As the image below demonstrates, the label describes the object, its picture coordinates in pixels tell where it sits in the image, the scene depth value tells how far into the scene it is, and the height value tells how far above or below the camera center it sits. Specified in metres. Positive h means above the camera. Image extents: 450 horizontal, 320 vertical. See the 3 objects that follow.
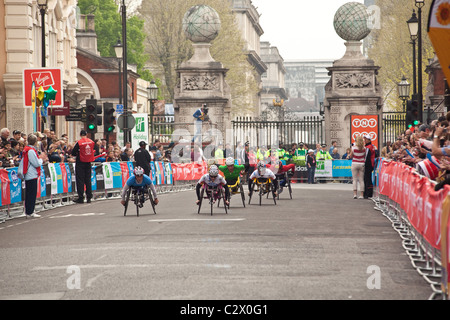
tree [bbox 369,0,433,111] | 57.62 +6.54
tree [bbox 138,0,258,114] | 60.81 +7.33
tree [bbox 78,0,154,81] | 74.44 +10.11
